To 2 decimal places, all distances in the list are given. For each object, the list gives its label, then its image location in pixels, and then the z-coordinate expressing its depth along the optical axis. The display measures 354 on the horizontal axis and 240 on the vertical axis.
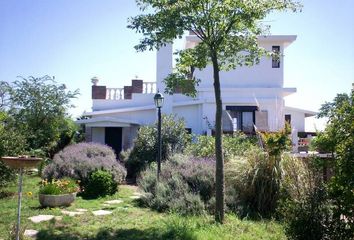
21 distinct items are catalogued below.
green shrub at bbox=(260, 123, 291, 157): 10.52
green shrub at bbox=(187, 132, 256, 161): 13.96
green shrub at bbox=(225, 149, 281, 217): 10.30
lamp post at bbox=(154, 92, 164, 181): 13.16
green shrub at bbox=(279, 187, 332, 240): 6.55
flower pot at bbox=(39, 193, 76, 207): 10.30
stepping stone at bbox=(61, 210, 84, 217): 9.47
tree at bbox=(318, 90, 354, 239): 5.81
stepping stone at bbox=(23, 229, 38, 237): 7.61
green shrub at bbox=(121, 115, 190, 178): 17.32
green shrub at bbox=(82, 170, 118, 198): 12.36
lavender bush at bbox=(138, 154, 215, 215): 9.85
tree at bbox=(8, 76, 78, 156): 21.27
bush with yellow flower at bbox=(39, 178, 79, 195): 10.48
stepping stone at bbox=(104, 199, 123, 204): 11.38
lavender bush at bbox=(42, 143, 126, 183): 12.83
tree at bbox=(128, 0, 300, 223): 8.16
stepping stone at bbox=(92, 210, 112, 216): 9.66
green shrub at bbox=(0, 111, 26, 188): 12.09
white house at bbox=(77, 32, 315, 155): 22.42
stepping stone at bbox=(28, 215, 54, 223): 8.79
